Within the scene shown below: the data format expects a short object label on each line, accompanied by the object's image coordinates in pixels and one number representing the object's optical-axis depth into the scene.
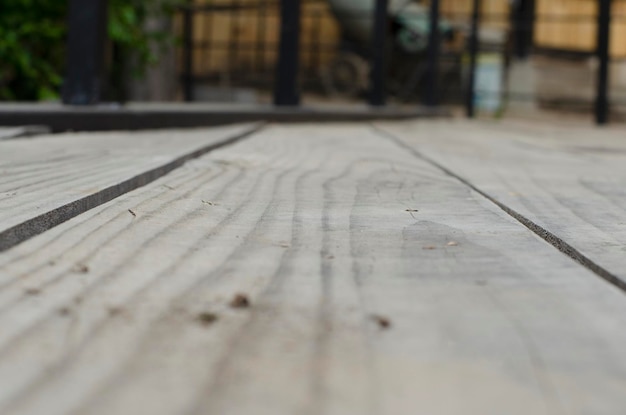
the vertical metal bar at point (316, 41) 13.45
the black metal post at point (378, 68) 7.77
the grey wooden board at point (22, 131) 2.89
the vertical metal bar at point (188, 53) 11.71
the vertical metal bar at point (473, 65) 10.22
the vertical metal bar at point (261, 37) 12.10
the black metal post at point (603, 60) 9.19
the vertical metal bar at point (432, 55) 8.89
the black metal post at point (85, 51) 4.24
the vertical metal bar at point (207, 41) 12.53
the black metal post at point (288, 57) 5.84
